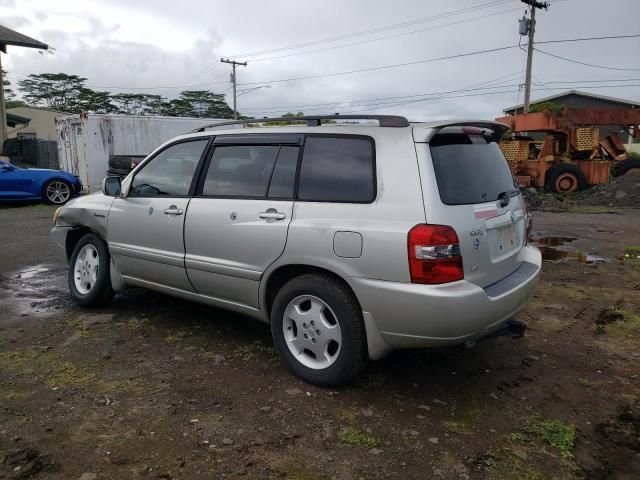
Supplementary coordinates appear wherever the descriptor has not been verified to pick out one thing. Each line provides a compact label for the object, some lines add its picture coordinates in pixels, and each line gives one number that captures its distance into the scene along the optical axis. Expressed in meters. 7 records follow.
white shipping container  15.62
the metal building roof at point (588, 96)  40.47
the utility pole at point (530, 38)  25.84
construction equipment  16.45
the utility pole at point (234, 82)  50.34
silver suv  2.97
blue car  13.32
